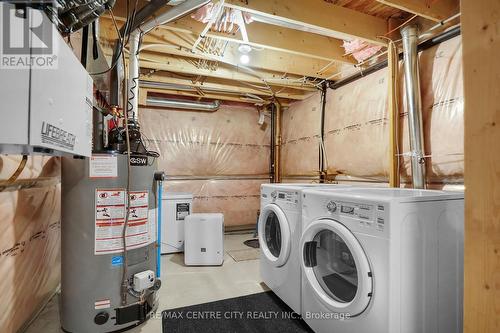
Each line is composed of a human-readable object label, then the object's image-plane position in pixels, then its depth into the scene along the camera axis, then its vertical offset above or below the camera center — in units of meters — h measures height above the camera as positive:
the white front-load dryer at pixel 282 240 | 1.69 -0.55
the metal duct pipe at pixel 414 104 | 1.92 +0.53
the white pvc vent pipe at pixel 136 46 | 1.59 +0.94
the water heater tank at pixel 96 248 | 1.45 -0.46
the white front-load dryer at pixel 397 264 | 1.09 -0.43
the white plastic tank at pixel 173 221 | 2.98 -0.62
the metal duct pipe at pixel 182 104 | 3.59 +0.98
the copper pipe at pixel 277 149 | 4.18 +0.35
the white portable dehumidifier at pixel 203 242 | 2.61 -0.76
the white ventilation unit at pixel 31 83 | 0.65 +0.24
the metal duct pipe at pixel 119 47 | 1.57 +0.89
